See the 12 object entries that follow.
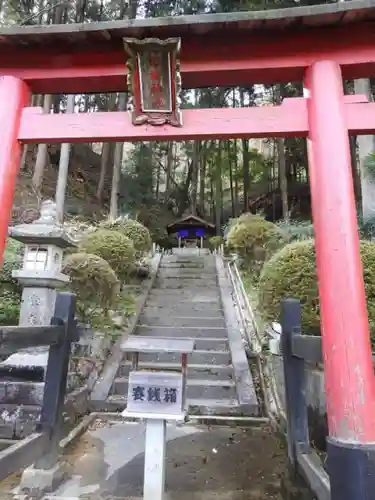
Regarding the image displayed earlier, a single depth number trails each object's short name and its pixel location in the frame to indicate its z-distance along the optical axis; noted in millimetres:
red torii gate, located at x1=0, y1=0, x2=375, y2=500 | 3061
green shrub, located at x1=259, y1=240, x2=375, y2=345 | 5234
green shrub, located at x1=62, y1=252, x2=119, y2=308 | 7359
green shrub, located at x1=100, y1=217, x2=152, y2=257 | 13109
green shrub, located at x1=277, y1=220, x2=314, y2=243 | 11978
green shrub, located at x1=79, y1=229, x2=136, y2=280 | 10266
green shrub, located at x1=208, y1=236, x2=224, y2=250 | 21912
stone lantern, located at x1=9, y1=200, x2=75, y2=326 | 6332
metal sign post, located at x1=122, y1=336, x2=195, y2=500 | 3486
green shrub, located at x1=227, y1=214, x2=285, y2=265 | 12492
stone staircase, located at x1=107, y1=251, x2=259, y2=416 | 6379
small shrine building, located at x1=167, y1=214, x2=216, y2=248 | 25812
